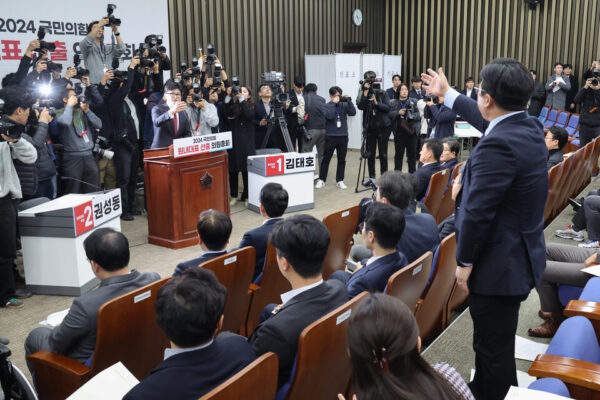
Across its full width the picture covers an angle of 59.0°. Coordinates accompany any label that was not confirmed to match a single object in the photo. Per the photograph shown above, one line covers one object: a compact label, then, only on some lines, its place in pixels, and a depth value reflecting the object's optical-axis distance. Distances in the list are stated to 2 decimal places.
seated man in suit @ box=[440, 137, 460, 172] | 4.66
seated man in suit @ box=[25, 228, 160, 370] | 2.05
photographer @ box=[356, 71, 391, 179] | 7.14
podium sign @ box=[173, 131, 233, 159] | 4.62
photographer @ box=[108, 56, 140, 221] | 5.50
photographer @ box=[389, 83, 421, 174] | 7.38
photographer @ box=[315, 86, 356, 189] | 7.18
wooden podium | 4.71
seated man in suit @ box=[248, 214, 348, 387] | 1.69
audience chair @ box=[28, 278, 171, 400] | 1.95
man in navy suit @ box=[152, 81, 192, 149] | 5.35
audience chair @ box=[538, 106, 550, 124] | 10.23
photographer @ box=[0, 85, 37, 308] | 3.47
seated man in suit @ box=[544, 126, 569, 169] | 4.98
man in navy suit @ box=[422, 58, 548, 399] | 1.78
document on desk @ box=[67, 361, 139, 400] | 1.58
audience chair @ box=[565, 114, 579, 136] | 9.15
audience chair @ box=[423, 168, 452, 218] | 4.24
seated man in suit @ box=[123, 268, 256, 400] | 1.38
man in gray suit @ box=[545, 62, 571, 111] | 10.37
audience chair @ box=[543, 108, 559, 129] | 9.86
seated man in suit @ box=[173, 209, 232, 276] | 2.61
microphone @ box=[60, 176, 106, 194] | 4.60
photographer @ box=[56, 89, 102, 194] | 4.77
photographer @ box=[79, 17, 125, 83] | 5.84
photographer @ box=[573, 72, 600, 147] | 7.61
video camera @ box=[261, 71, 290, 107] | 6.57
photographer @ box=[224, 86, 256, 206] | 6.12
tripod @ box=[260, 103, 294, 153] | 6.56
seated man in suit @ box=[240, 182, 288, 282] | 2.87
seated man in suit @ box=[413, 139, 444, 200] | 4.44
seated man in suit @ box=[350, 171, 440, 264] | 2.75
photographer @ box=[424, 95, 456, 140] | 6.61
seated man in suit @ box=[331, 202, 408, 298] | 2.24
